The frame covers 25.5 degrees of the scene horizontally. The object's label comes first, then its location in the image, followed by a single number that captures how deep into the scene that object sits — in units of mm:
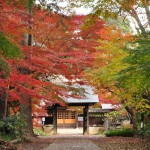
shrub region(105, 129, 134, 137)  24059
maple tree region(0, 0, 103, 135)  14164
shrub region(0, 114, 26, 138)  16828
